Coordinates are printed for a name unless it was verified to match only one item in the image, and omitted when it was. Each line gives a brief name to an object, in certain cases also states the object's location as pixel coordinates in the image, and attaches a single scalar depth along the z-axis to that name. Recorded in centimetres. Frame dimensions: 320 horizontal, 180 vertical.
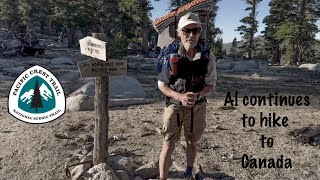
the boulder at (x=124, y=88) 801
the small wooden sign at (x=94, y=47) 322
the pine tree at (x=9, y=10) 3705
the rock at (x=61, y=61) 1576
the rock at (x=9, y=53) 1822
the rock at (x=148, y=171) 372
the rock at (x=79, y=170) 363
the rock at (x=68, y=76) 1114
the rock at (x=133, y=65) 1715
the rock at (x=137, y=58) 2406
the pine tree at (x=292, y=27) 2434
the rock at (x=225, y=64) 2033
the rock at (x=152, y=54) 2950
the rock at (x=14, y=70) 1214
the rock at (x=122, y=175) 358
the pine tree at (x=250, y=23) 3459
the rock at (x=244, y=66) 1855
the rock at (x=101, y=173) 341
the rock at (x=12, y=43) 2374
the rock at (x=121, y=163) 378
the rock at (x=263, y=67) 1912
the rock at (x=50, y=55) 2056
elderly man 275
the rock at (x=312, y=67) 1903
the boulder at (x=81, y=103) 671
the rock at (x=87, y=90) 730
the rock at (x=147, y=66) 1705
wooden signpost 332
